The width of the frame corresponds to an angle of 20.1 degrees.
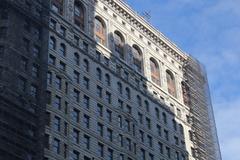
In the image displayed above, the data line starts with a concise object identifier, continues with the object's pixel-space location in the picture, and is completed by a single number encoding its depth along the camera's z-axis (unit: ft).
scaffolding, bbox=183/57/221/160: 342.64
